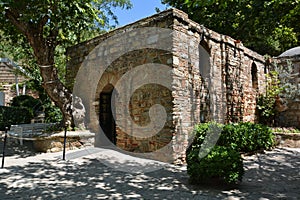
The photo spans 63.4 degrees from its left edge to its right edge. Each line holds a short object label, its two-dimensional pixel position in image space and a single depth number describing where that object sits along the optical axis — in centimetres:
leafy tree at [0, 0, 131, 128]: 583
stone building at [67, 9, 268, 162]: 573
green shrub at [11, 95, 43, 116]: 1299
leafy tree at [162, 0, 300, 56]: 830
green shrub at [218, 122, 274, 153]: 635
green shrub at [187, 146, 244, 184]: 402
